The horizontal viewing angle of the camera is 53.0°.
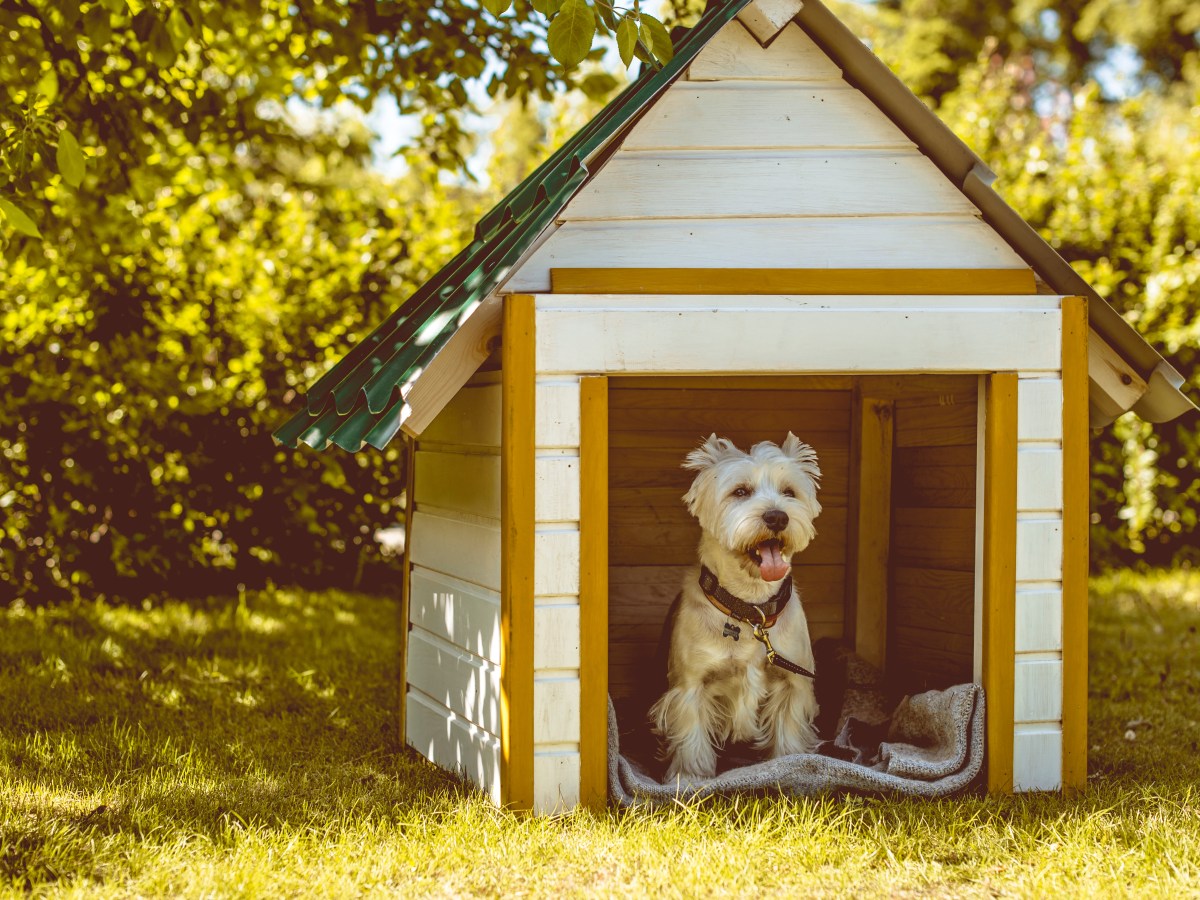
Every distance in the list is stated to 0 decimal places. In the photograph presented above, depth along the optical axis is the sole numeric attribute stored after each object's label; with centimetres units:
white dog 456
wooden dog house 400
